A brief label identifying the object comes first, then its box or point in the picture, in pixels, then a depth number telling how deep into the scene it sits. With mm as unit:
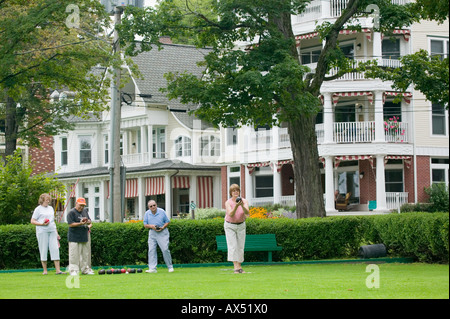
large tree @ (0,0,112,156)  24075
